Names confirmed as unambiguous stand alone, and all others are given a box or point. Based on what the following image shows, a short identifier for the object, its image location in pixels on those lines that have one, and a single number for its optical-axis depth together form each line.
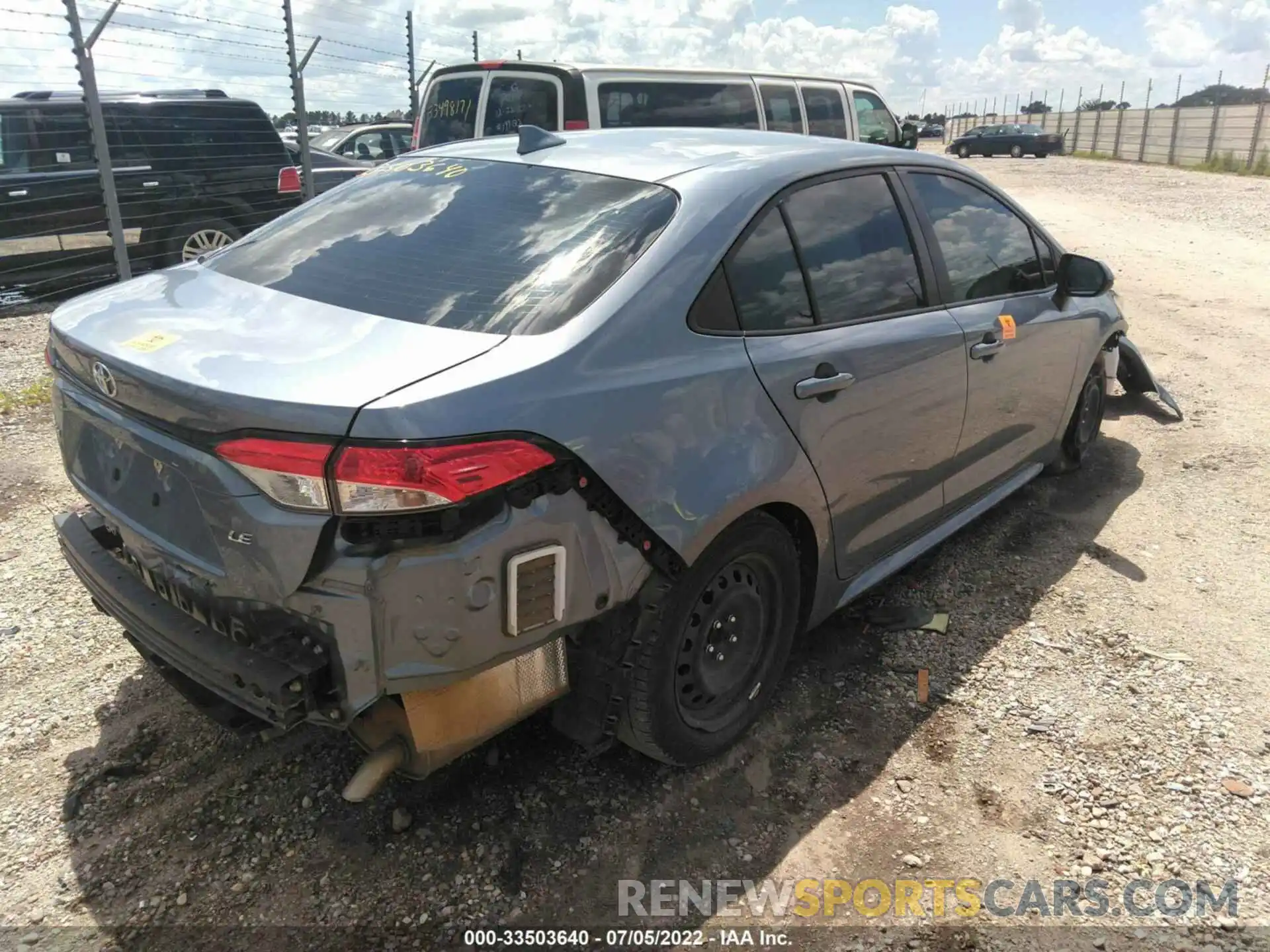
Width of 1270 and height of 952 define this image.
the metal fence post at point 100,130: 6.88
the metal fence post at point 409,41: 12.01
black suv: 8.48
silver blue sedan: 1.93
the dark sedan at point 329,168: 10.95
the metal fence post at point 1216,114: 31.77
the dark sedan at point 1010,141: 39.78
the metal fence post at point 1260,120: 29.31
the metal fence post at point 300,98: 9.19
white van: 8.43
